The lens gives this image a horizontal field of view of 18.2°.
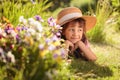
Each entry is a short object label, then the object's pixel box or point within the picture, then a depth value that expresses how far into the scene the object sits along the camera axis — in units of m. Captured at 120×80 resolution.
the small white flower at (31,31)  3.47
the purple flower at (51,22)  5.24
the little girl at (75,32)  5.73
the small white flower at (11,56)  3.27
